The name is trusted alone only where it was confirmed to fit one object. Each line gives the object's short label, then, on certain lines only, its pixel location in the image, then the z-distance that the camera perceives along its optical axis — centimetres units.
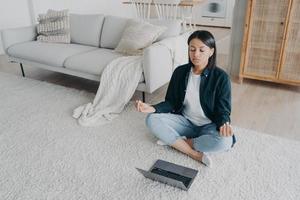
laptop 160
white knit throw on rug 243
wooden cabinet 275
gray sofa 250
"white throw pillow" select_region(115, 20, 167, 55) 273
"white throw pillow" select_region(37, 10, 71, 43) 338
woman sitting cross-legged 167
